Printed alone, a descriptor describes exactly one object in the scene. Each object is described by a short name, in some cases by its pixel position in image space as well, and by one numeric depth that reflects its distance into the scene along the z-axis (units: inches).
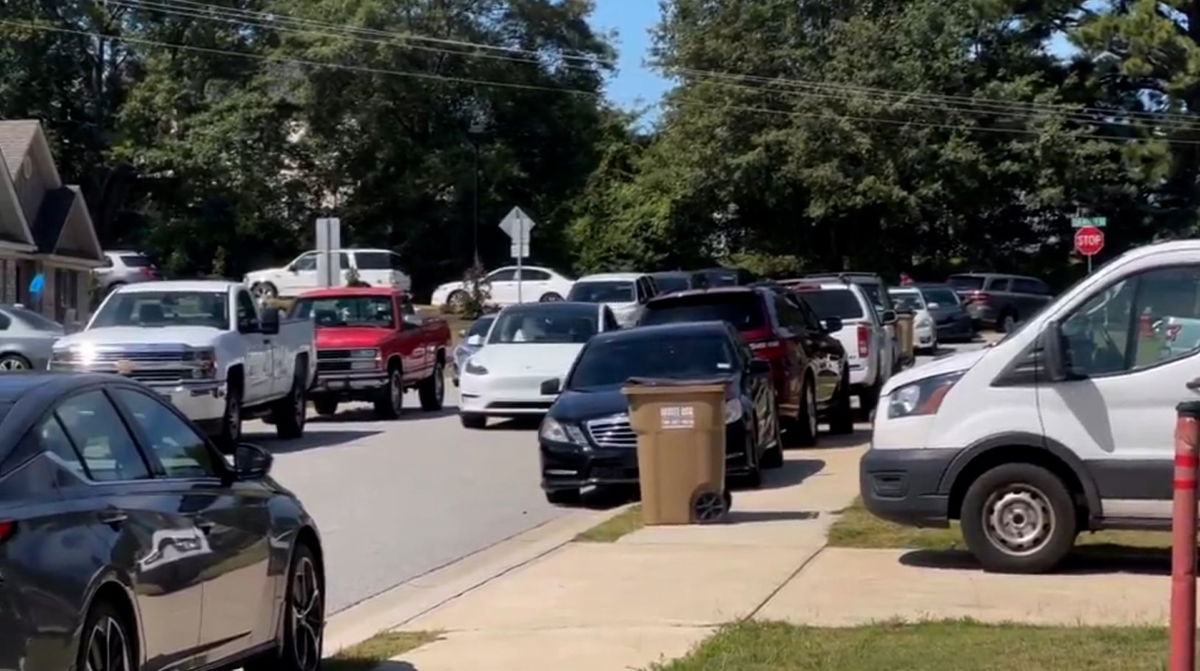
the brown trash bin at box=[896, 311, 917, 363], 1330.6
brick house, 2007.9
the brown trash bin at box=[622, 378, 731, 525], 608.7
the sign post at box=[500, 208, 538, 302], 1625.2
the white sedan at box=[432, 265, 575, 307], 2294.5
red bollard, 257.3
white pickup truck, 863.7
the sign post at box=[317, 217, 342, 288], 1433.3
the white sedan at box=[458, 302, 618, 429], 1016.9
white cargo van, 464.8
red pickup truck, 1115.3
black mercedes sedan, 689.0
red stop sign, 1985.7
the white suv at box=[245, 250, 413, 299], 2381.9
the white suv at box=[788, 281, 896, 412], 1054.4
